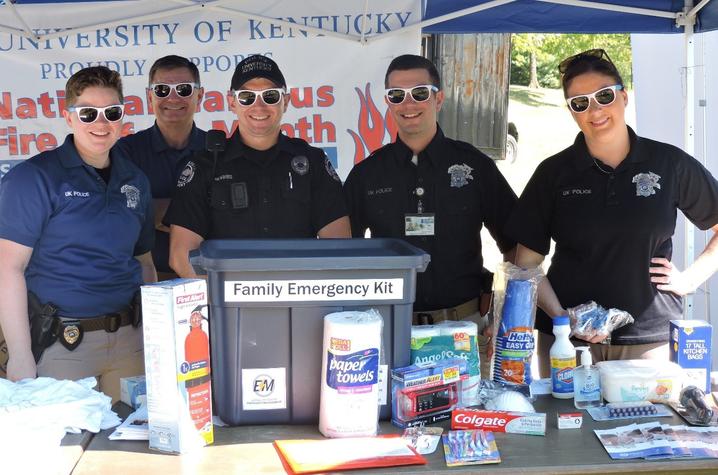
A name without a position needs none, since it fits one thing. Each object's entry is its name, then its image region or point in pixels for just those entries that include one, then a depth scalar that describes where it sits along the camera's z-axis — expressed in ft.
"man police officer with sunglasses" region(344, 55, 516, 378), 10.64
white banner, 13.69
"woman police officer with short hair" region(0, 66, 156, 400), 8.82
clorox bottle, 7.20
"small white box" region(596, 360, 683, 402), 6.98
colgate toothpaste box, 6.36
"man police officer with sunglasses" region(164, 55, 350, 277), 9.68
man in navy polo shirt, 11.56
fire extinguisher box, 5.81
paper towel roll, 6.00
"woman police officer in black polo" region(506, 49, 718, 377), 9.24
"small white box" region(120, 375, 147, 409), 7.07
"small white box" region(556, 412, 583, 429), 6.47
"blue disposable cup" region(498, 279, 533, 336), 7.22
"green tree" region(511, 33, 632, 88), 63.16
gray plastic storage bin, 6.26
